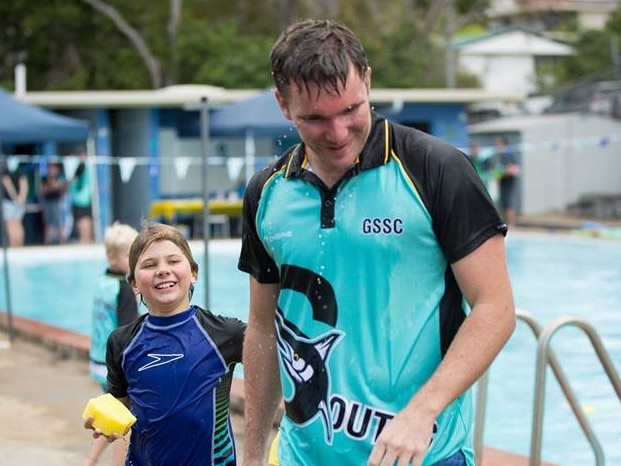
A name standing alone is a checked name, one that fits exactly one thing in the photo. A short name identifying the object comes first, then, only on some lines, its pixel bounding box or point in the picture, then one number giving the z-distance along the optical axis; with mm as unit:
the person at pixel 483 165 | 25094
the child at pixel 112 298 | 5898
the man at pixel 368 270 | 2422
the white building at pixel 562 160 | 29094
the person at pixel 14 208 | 22000
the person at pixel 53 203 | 22141
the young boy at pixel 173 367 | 3910
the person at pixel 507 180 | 23812
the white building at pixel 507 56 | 66812
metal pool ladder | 4883
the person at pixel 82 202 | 22688
